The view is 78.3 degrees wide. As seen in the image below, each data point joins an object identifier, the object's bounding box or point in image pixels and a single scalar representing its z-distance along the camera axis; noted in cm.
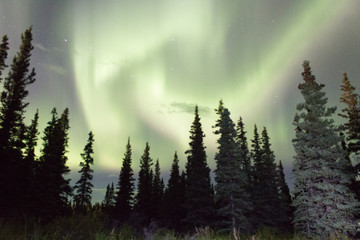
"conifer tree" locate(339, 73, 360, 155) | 2295
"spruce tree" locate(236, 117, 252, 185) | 4231
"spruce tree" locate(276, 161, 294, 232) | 3744
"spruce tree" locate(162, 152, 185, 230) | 3825
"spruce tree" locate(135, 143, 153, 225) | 5001
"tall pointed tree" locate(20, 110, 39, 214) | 2322
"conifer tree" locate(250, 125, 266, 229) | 3404
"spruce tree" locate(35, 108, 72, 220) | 2320
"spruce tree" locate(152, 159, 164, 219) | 5350
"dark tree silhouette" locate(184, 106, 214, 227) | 2894
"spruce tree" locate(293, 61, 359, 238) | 1809
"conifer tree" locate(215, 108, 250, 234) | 2520
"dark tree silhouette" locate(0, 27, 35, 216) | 2194
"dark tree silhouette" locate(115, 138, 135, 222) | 4578
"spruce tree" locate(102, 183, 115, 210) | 6949
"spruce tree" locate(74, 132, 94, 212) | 4172
